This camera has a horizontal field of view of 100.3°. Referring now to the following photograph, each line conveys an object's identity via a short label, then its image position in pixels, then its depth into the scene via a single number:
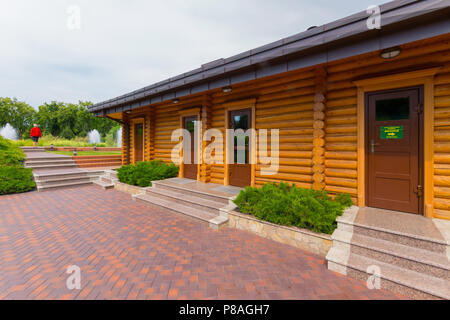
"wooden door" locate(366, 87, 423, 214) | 3.45
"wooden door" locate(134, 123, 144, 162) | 9.72
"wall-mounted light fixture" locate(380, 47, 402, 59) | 3.03
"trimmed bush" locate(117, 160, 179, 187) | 6.83
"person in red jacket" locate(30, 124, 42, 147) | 13.31
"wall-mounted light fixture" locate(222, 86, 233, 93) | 5.28
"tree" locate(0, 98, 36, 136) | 36.06
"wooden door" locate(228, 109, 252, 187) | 5.73
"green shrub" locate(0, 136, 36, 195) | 6.68
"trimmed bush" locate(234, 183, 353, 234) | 3.28
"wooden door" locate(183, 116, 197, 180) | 7.18
